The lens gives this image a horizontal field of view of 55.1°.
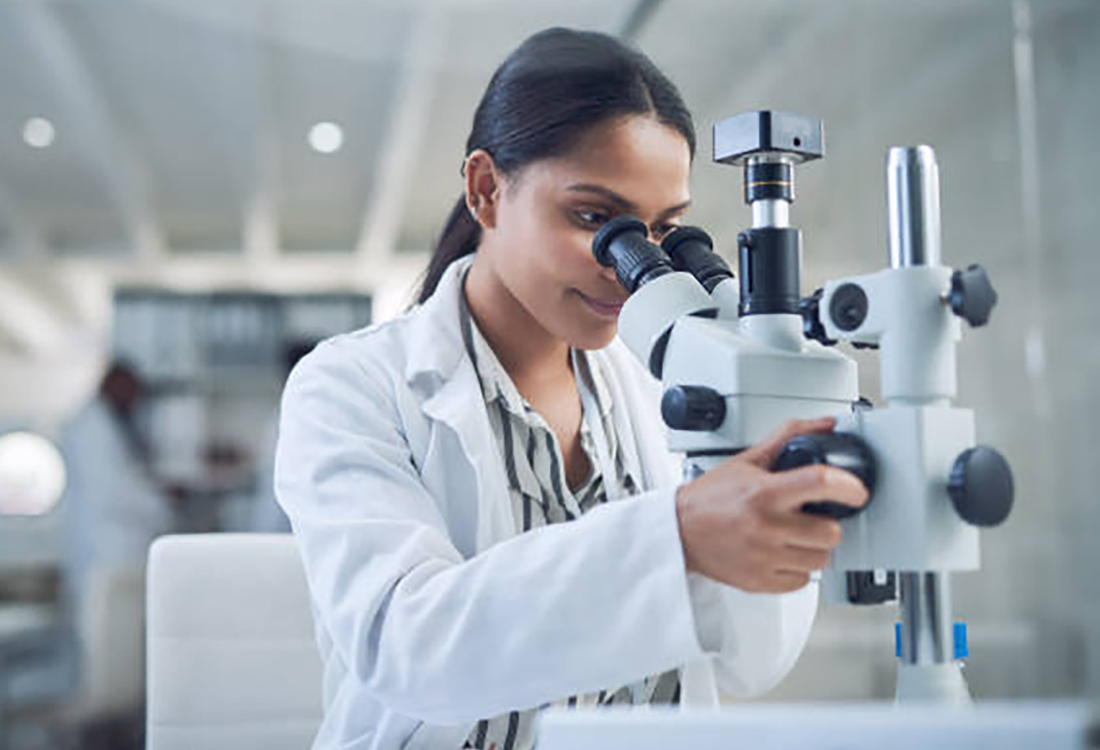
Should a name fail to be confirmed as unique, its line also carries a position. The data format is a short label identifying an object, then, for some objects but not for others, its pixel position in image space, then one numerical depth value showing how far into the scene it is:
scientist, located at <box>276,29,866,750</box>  0.69
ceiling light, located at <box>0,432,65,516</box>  2.84
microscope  0.61
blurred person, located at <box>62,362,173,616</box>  2.88
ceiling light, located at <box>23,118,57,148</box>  3.31
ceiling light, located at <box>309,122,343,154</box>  3.71
